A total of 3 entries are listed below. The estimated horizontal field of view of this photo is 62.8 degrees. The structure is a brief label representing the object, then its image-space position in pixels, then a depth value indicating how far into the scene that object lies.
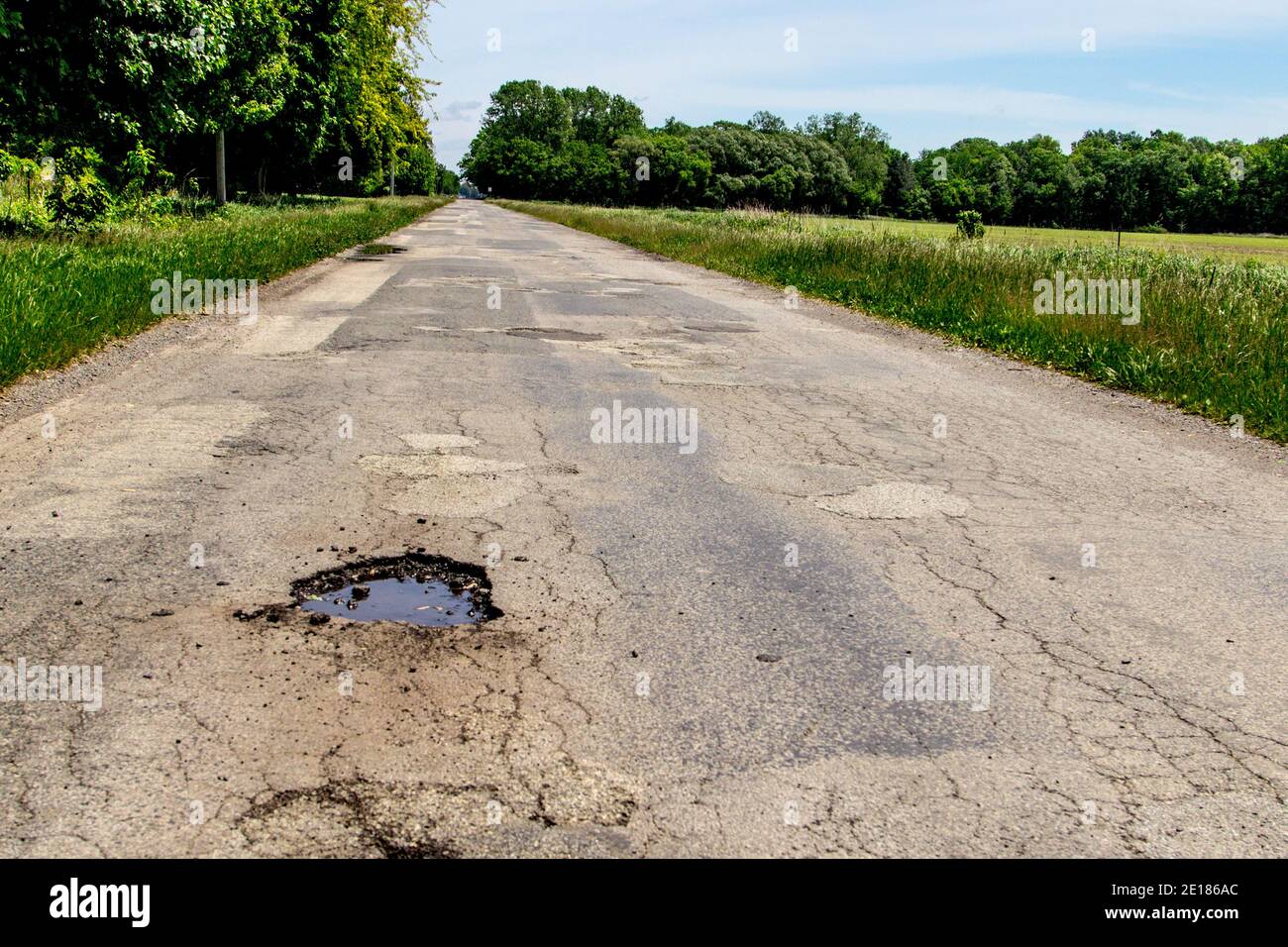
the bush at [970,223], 50.81
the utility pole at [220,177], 32.56
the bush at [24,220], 15.55
